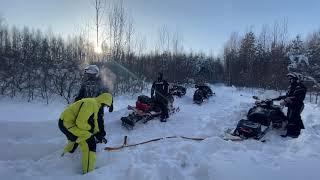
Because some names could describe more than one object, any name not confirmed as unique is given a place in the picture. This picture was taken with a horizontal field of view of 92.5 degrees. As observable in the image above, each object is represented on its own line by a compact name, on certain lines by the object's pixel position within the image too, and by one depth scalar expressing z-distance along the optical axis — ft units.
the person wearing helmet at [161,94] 15.53
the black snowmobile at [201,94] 22.32
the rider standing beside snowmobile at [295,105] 12.81
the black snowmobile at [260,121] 12.12
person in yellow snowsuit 8.60
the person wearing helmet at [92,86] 11.18
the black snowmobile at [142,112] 13.64
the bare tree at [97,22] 26.20
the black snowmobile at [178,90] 24.17
